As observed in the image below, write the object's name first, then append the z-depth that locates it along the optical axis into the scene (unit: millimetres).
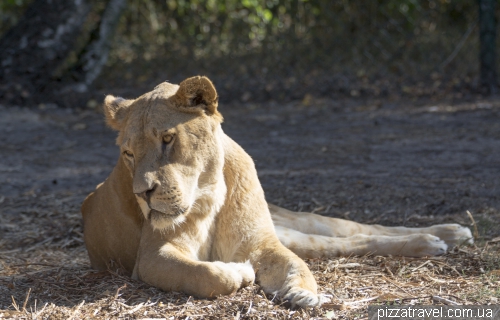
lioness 5453
